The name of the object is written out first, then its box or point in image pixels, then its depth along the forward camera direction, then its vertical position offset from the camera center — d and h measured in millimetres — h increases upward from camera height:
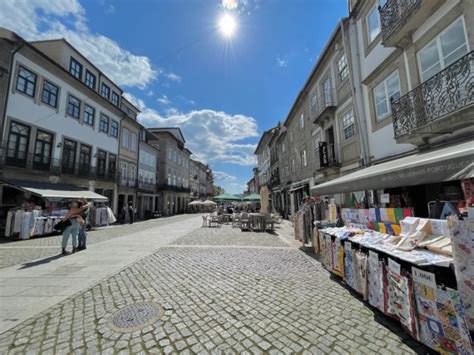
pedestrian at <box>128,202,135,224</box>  19805 -764
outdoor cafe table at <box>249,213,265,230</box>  12979 -994
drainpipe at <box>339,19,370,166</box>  9094 +4066
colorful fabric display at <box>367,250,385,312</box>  3027 -1159
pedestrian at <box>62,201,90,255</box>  7125 -465
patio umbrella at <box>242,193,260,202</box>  21106 +703
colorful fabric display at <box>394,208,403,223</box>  3908 -205
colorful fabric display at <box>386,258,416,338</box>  2482 -1172
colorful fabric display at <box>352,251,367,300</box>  3438 -1163
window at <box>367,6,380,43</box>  8441 +7317
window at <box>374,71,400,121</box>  7566 +4115
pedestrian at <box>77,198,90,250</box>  7684 -1054
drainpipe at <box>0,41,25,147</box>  12023 +7125
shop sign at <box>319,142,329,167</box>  12180 +2864
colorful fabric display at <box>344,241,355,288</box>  3875 -1135
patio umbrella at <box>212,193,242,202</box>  21156 +742
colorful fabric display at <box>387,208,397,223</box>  4032 -238
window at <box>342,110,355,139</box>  10336 +3987
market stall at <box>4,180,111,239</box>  10648 -132
